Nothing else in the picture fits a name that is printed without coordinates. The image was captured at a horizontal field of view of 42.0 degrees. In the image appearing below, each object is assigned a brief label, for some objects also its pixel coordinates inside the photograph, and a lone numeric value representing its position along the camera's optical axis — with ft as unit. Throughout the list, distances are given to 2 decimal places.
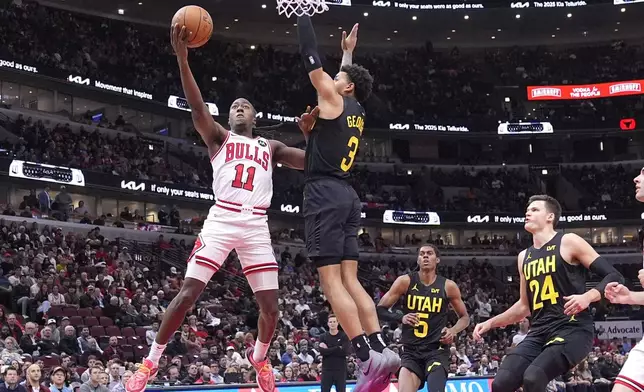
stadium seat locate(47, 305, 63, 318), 69.36
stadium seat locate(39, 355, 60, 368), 57.31
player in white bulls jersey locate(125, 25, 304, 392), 27.37
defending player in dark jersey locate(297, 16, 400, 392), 25.21
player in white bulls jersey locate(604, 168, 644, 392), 21.38
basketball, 27.40
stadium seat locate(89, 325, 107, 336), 67.92
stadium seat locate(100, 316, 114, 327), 70.85
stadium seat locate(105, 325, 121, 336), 69.36
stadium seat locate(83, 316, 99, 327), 69.13
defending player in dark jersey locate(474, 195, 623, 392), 25.79
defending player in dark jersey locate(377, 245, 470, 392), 34.71
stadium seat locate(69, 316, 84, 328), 68.13
